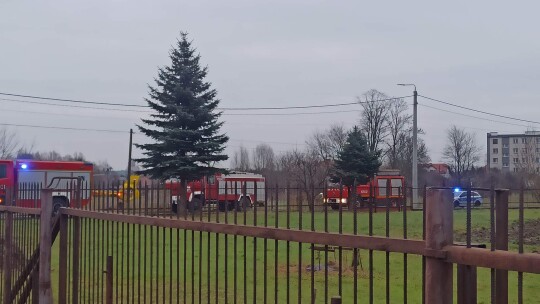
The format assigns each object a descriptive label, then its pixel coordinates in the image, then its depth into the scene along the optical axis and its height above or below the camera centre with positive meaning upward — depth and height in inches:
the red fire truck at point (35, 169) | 1167.6 +9.8
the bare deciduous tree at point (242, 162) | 3247.3 +74.5
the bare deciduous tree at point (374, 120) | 2546.8 +225.0
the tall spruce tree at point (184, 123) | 1448.1 +120.1
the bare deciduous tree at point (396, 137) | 2568.9 +160.4
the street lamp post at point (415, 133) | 1310.3 +92.4
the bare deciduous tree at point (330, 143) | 2630.4 +139.7
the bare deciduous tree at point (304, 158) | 1794.0 +68.6
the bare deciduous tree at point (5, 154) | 2449.6 +78.4
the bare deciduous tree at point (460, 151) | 2637.8 +109.7
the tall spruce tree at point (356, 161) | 1834.4 +45.6
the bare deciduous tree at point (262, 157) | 3153.5 +100.2
